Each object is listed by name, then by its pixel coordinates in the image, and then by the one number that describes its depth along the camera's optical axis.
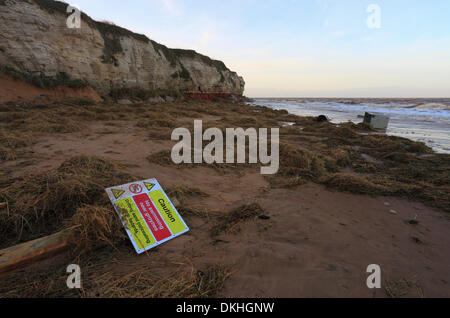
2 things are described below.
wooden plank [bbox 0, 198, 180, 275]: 1.41
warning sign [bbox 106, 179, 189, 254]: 1.82
